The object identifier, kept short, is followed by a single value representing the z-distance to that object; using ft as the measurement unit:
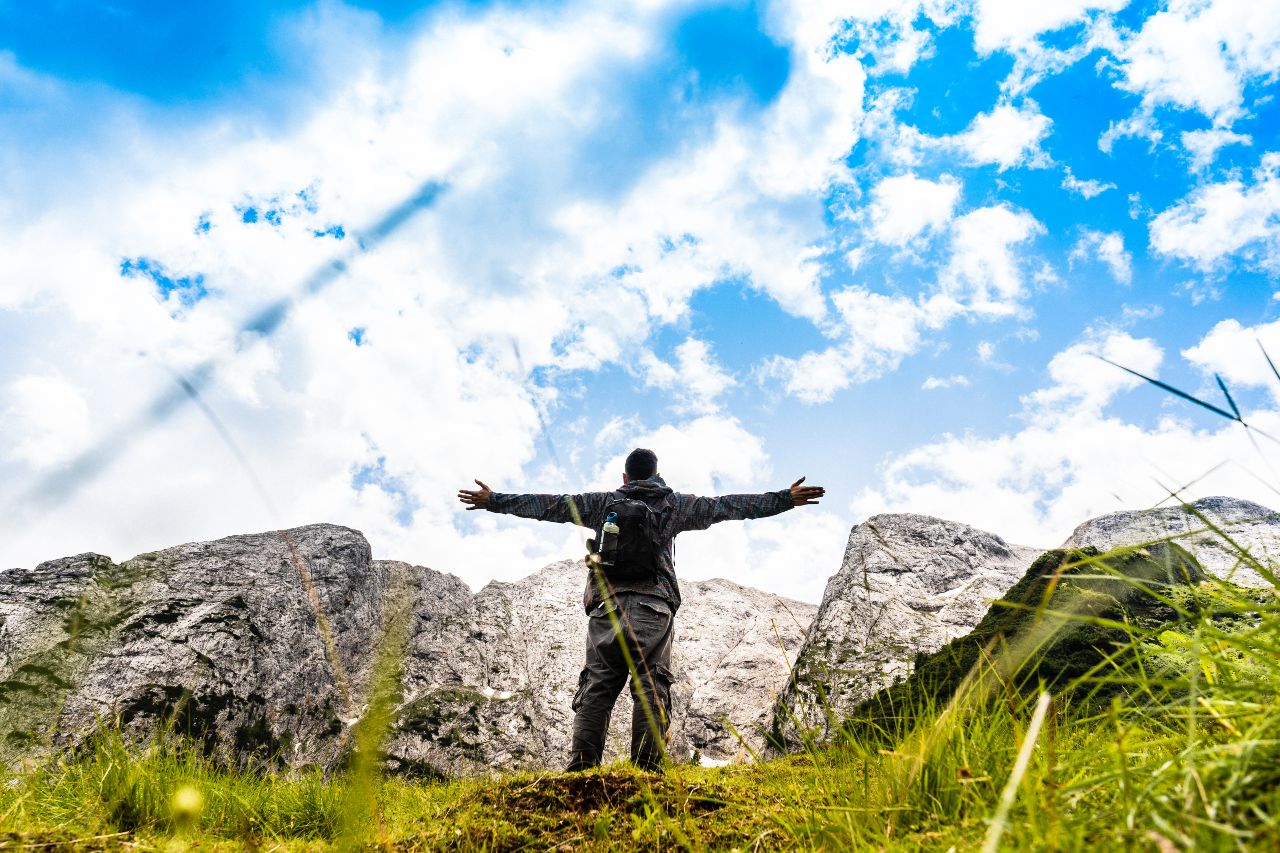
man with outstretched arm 19.34
